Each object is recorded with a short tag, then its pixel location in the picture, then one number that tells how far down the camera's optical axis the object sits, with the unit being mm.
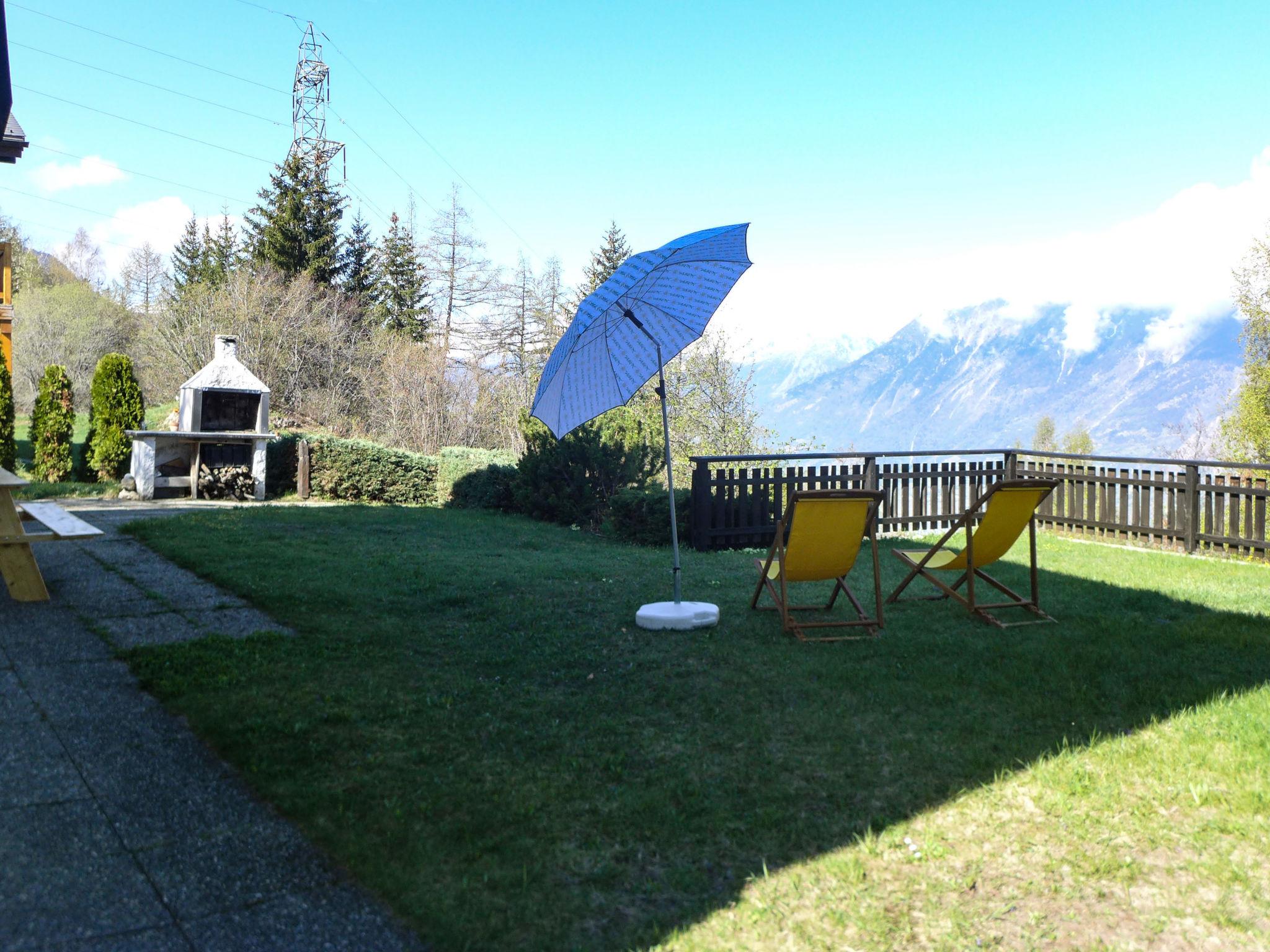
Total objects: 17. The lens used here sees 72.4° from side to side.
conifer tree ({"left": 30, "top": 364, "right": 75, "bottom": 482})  13234
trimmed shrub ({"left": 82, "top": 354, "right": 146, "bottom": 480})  13562
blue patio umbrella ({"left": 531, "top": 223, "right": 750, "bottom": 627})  4926
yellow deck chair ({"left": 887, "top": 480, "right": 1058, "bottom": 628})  5145
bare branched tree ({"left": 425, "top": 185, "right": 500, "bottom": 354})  31797
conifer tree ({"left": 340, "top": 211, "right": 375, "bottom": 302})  30344
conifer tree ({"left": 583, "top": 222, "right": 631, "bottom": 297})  35781
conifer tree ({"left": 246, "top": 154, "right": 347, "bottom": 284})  28578
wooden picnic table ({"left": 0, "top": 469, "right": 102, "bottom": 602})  5020
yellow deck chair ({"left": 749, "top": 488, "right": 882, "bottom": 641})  4758
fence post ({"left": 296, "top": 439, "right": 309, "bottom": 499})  13570
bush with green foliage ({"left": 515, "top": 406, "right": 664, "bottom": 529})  11094
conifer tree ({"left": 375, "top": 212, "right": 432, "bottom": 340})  30719
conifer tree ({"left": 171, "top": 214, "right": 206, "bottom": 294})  38906
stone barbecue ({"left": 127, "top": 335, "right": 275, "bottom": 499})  12508
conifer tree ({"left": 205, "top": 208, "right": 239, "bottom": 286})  31641
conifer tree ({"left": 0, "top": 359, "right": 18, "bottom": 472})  12734
